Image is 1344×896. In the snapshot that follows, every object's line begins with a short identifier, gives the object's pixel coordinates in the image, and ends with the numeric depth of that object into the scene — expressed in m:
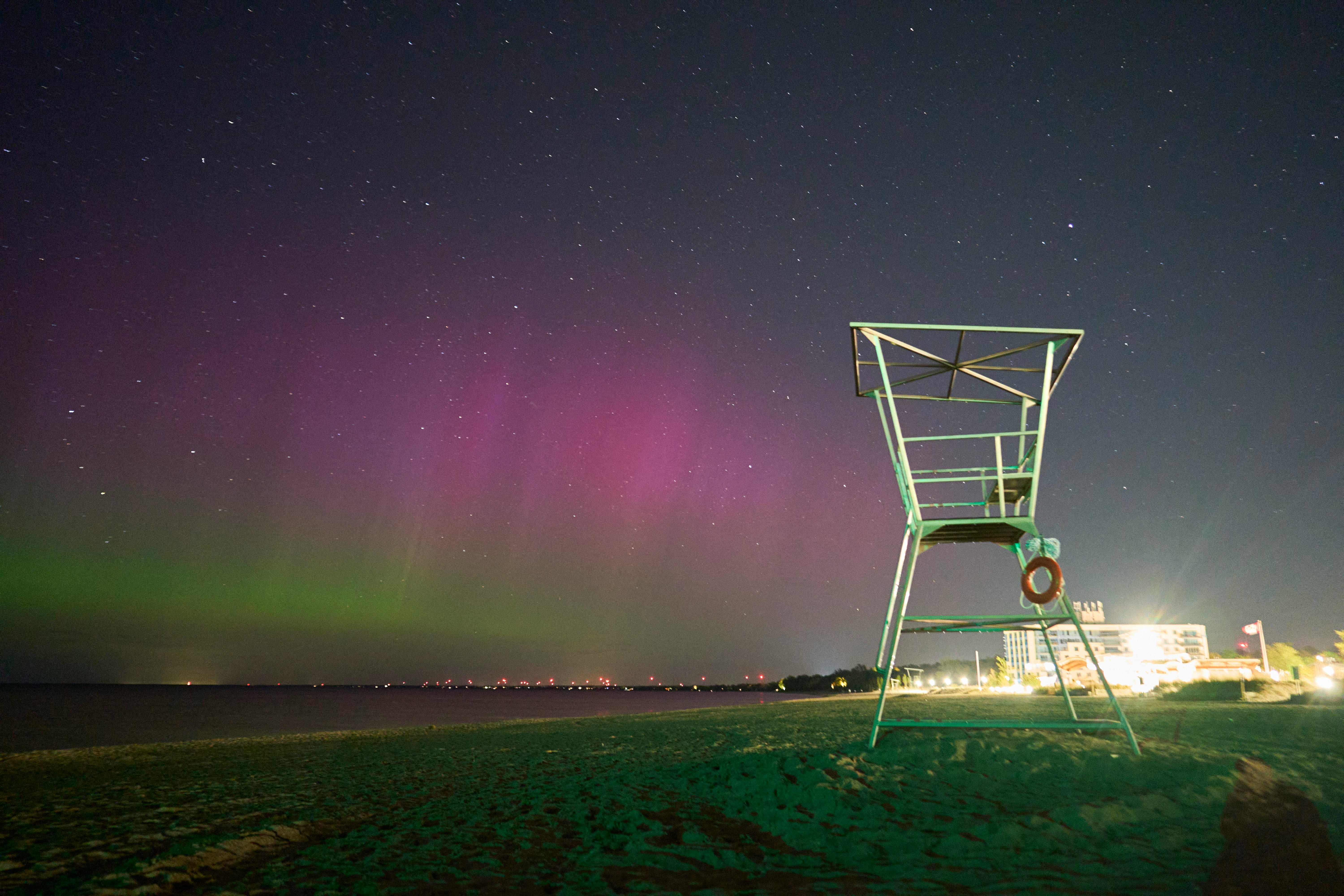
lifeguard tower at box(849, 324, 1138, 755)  8.18
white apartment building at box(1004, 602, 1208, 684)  138.50
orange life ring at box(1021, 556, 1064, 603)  8.03
